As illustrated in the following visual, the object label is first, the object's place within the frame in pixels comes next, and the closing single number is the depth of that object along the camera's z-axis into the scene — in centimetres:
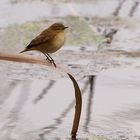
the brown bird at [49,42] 908
